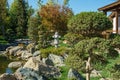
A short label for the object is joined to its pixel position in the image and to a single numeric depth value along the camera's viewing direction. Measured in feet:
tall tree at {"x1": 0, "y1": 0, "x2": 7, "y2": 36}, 65.01
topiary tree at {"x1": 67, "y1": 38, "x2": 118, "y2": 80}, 12.92
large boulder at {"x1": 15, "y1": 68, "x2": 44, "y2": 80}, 18.20
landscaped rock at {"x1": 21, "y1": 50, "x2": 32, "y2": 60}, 37.49
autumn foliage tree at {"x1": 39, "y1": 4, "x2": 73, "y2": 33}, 48.29
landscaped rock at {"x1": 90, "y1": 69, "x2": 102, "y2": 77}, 19.62
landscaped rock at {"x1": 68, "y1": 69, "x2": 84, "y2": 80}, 18.26
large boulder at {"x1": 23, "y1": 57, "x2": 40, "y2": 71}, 21.22
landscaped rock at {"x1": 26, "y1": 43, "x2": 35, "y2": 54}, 40.56
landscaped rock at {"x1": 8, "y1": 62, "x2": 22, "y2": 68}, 29.01
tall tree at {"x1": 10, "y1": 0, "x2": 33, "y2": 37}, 75.87
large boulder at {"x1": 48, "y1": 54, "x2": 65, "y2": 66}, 25.76
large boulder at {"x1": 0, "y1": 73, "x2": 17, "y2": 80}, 17.93
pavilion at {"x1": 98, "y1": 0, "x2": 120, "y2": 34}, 31.22
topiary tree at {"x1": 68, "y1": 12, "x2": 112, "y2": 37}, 13.41
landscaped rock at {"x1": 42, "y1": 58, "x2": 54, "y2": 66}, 24.59
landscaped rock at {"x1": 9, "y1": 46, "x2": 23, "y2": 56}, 43.02
